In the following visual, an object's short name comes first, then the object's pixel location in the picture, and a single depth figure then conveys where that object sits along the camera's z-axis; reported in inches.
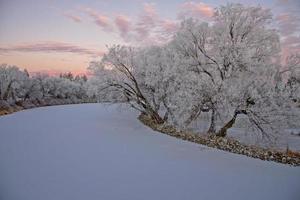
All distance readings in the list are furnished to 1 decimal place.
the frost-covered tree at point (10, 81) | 1422.7
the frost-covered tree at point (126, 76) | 692.1
